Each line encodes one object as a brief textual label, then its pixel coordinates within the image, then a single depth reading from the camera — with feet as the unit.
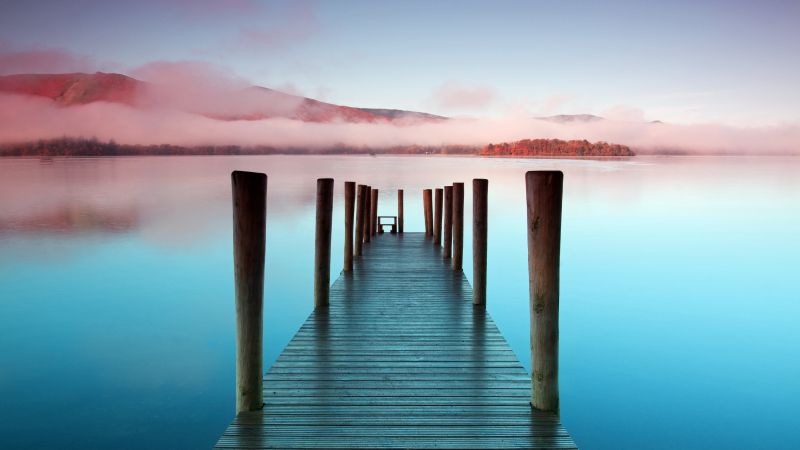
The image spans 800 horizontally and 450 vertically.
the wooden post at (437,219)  39.91
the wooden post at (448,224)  32.81
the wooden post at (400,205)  51.35
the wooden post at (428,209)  46.70
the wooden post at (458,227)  28.68
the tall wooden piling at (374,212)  44.76
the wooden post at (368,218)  42.22
